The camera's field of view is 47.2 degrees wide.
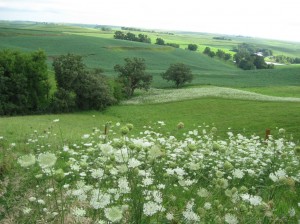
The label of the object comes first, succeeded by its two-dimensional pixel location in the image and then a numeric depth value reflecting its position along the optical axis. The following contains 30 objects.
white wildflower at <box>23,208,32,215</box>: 3.31
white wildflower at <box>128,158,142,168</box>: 3.25
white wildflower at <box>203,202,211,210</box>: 3.39
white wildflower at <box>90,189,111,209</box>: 2.92
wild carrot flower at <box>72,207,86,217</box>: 3.01
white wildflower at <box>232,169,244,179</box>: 3.66
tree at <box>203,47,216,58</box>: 141.62
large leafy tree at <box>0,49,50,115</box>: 47.72
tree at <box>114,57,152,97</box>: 64.50
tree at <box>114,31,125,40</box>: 148.38
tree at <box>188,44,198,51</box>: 153.00
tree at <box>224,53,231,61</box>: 138.38
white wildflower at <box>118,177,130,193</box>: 3.14
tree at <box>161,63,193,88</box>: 72.94
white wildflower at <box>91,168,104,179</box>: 3.61
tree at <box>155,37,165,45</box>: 149.02
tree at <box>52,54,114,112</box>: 51.28
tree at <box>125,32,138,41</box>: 148.38
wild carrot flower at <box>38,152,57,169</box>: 2.72
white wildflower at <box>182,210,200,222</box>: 2.95
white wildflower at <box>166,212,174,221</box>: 2.97
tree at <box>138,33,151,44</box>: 147.75
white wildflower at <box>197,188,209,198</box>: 3.25
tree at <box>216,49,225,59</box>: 140.00
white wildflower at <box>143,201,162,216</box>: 2.96
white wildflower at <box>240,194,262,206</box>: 3.21
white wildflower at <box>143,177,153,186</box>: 3.36
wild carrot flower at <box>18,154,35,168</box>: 2.76
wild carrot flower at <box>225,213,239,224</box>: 2.90
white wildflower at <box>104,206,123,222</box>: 2.54
